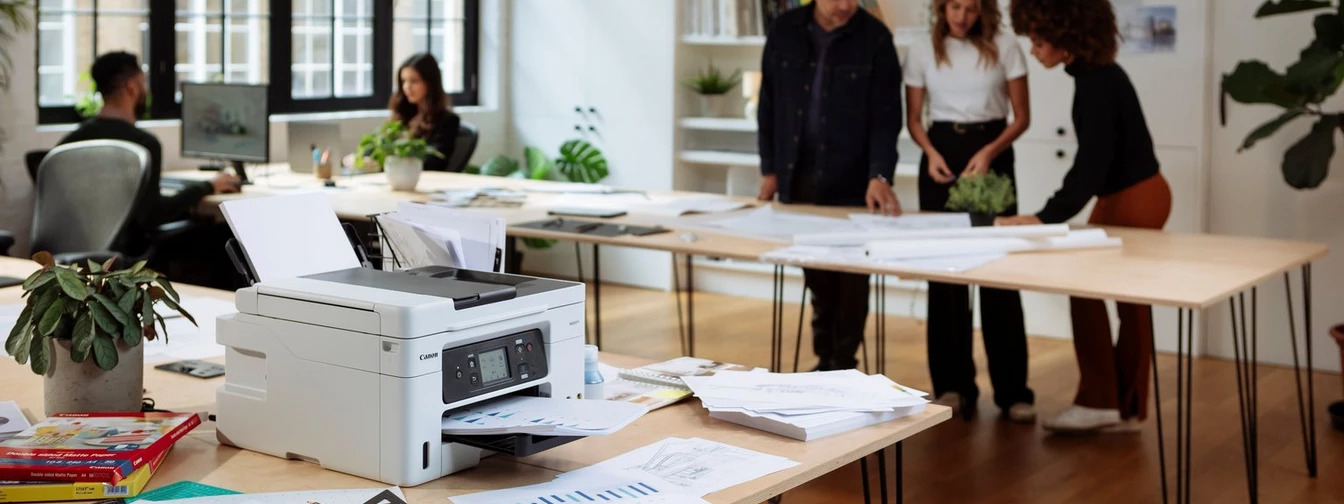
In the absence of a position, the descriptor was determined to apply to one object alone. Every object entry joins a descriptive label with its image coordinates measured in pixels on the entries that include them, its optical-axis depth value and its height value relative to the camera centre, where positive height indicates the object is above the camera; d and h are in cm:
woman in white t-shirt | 475 +10
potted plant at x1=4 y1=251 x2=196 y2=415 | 206 -24
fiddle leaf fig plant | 470 +27
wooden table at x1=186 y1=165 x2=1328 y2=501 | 333 -25
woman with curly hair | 425 -3
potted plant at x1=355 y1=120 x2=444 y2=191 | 540 +3
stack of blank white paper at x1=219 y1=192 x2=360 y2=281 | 215 -11
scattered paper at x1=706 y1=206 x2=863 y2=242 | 420 -17
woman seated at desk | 620 +26
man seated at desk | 496 +11
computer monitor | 570 +17
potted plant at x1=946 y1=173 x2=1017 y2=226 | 418 -8
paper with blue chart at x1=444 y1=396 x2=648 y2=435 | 188 -33
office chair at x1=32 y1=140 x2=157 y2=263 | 461 -9
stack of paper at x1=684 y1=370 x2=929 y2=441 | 217 -36
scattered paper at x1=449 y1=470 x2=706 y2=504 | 184 -42
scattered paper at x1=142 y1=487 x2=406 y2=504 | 180 -42
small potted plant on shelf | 710 +38
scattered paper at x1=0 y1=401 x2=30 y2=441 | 208 -38
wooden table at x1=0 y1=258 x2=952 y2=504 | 190 -41
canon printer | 184 -26
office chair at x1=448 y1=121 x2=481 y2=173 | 645 +7
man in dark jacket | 488 +16
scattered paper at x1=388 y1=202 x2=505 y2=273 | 227 -10
